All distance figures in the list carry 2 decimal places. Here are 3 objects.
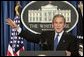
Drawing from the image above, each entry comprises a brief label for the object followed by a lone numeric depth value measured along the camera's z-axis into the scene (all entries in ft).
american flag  27.11
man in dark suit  27.06
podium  26.94
